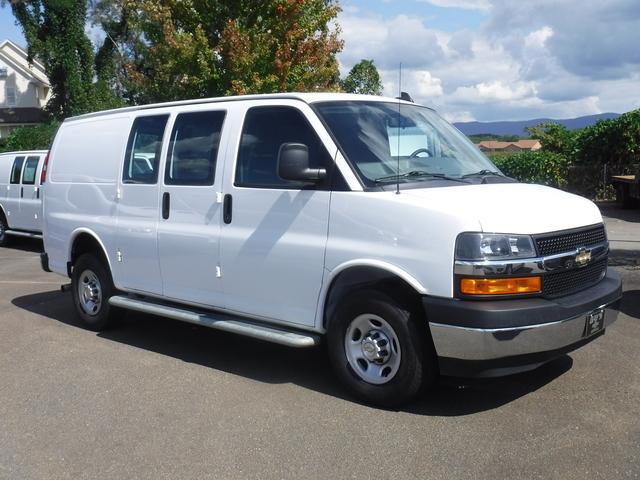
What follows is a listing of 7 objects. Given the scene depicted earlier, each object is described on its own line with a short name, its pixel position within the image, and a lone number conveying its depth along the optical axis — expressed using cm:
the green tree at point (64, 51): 3753
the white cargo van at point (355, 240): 444
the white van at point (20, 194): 1439
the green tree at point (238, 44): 1652
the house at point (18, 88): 5369
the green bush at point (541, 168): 1898
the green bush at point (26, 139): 2819
